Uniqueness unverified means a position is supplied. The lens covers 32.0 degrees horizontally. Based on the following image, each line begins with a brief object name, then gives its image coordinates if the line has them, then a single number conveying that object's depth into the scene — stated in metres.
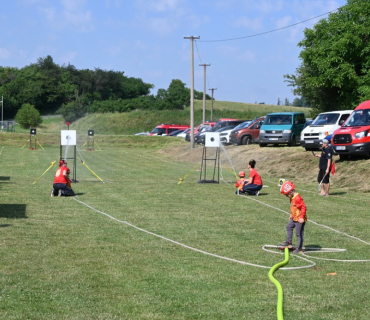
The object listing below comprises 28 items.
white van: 33.12
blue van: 39.44
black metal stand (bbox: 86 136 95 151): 55.96
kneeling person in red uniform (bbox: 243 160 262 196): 21.89
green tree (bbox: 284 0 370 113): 42.44
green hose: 7.23
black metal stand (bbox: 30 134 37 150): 56.14
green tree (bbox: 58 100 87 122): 98.06
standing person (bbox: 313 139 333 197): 21.40
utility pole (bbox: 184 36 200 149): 49.75
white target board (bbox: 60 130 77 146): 26.40
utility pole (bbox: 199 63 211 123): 71.38
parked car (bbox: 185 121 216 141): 59.46
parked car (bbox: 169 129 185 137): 75.39
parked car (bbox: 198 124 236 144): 48.27
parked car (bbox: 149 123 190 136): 79.12
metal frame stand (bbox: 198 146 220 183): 26.42
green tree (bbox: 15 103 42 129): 85.44
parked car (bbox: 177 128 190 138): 68.84
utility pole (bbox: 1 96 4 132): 97.86
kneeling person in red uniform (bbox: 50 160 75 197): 20.64
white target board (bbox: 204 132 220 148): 26.96
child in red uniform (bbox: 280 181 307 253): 11.66
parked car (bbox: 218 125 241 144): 47.57
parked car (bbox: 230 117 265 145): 45.38
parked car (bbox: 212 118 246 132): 55.47
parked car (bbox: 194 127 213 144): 53.52
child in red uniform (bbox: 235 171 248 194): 22.17
